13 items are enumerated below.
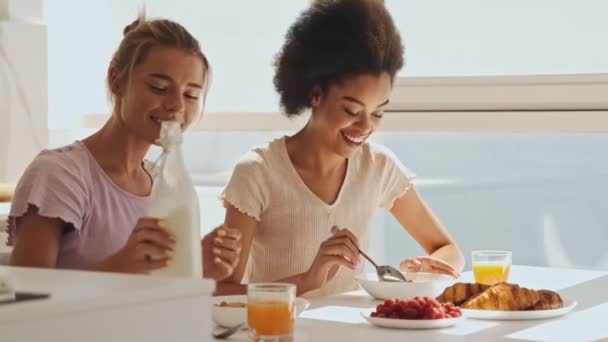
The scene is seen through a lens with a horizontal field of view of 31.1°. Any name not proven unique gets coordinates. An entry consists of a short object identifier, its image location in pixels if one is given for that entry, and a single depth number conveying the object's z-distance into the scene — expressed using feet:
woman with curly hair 9.17
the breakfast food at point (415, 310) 6.63
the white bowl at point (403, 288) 7.63
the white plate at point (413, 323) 6.55
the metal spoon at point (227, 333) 6.14
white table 3.31
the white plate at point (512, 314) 6.98
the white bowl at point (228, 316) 6.19
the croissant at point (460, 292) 7.49
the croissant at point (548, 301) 7.13
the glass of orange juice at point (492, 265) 8.47
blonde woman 7.22
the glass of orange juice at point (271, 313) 5.79
